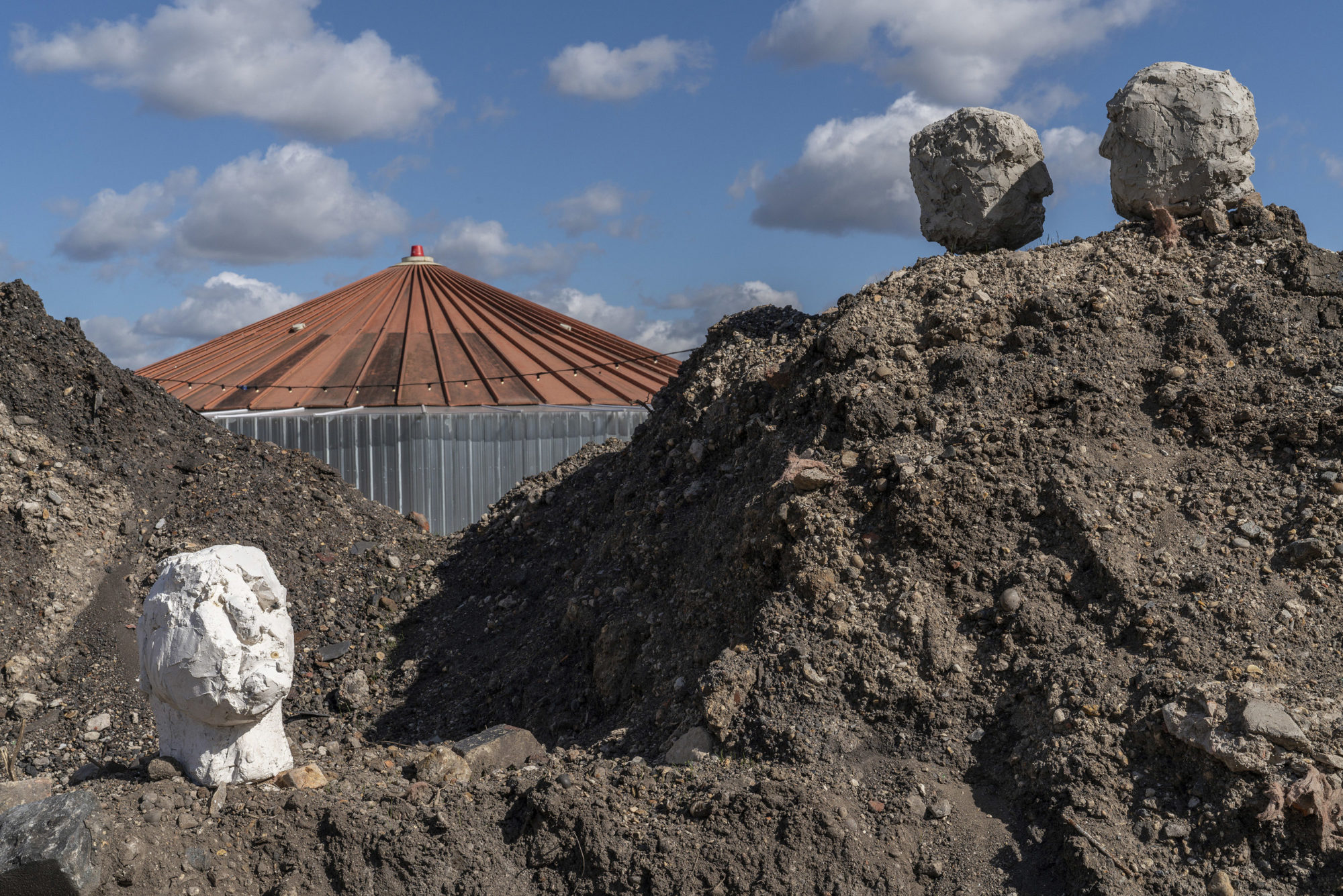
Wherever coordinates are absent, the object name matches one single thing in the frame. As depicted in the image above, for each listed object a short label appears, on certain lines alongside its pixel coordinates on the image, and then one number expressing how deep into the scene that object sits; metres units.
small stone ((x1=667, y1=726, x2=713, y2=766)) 4.39
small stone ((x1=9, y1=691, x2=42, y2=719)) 6.50
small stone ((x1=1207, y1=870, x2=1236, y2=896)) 3.55
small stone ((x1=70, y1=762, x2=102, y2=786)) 4.44
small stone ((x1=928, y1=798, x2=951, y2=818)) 3.95
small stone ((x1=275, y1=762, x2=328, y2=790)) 4.16
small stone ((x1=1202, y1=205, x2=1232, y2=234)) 6.51
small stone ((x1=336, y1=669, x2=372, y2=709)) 6.71
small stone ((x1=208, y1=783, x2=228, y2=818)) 3.96
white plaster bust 4.00
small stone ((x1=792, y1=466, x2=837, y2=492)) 5.15
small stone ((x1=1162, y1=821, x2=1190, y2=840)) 3.71
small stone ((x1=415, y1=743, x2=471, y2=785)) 4.37
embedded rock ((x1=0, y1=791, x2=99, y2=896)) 3.46
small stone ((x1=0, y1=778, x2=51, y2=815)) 4.19
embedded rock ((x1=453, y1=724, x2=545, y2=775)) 4.67
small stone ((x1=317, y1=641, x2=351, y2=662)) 7.22
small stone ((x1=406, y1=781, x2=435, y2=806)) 4.09
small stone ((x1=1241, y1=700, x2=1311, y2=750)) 3.73
